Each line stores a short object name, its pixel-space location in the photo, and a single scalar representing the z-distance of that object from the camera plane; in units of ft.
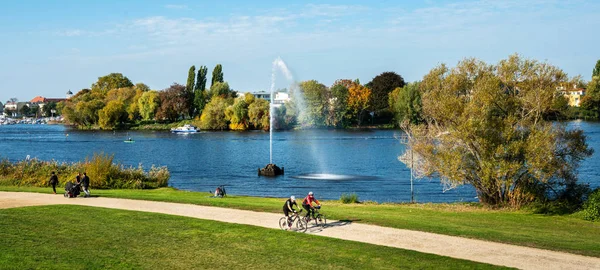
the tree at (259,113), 506.07
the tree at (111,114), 577.43
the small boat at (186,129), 523.29
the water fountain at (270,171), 216.95
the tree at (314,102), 481.05
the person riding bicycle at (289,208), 86.94
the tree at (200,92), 578.25
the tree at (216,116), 535.19
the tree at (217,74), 633.61
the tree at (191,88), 599.57
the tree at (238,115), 511.40
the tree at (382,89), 555.28
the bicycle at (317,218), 90.58
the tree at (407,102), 449.06
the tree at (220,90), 587.68
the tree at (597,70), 580.63
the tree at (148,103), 589.32
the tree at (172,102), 585.22
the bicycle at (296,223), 88.08
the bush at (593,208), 111.75
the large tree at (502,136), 124.67
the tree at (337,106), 510.99
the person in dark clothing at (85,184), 123.81
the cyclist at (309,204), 88.62
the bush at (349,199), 136.46
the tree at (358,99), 536.01
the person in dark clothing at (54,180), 133.02
